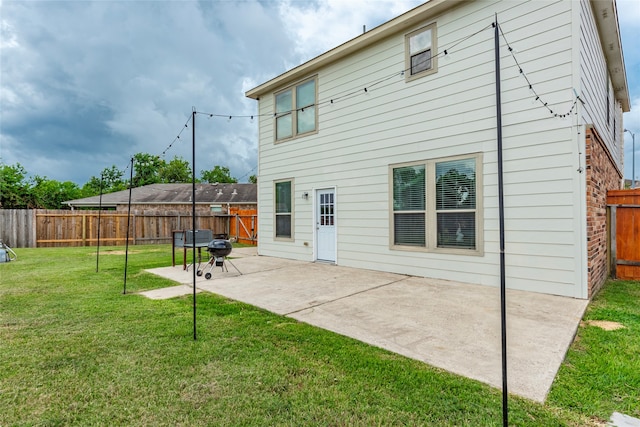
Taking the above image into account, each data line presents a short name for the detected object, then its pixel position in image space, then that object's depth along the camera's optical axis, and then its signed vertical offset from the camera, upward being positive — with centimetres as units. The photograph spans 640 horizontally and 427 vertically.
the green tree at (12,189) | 1866 +177
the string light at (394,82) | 445 +269
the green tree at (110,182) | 3409 +402
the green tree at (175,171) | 3894 +564
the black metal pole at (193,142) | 327 +78
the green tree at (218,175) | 4331 +569
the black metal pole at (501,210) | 170 +3
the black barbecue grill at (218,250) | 602 -65
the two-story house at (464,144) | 443 +125
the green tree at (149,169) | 3575 +564
